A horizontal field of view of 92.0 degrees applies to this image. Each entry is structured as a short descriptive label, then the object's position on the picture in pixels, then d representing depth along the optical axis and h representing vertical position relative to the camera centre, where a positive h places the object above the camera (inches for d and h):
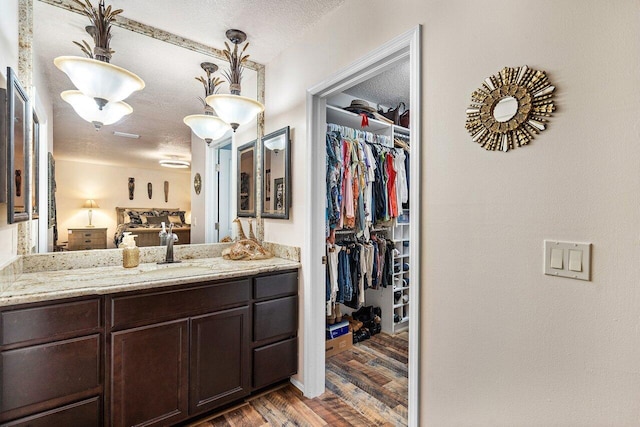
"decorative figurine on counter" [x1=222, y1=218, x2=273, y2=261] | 91.5 -13.0
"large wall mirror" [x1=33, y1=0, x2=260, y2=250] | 72.3 +19.6
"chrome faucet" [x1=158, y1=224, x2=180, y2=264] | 86.0 -12.1
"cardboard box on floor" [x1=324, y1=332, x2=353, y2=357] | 109.8 -49.5
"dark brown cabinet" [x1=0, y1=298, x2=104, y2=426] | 52.3 -28.1
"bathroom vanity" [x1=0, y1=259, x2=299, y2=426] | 54.2 -28.6
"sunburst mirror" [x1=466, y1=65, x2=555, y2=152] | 41.3 +14.4
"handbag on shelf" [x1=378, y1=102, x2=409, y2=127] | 133.3 +41.1
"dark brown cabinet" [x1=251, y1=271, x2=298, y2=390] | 81.6 -33.1
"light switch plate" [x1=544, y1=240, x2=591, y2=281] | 37.7 -6.2
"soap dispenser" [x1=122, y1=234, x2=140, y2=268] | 76.9 -11.4
